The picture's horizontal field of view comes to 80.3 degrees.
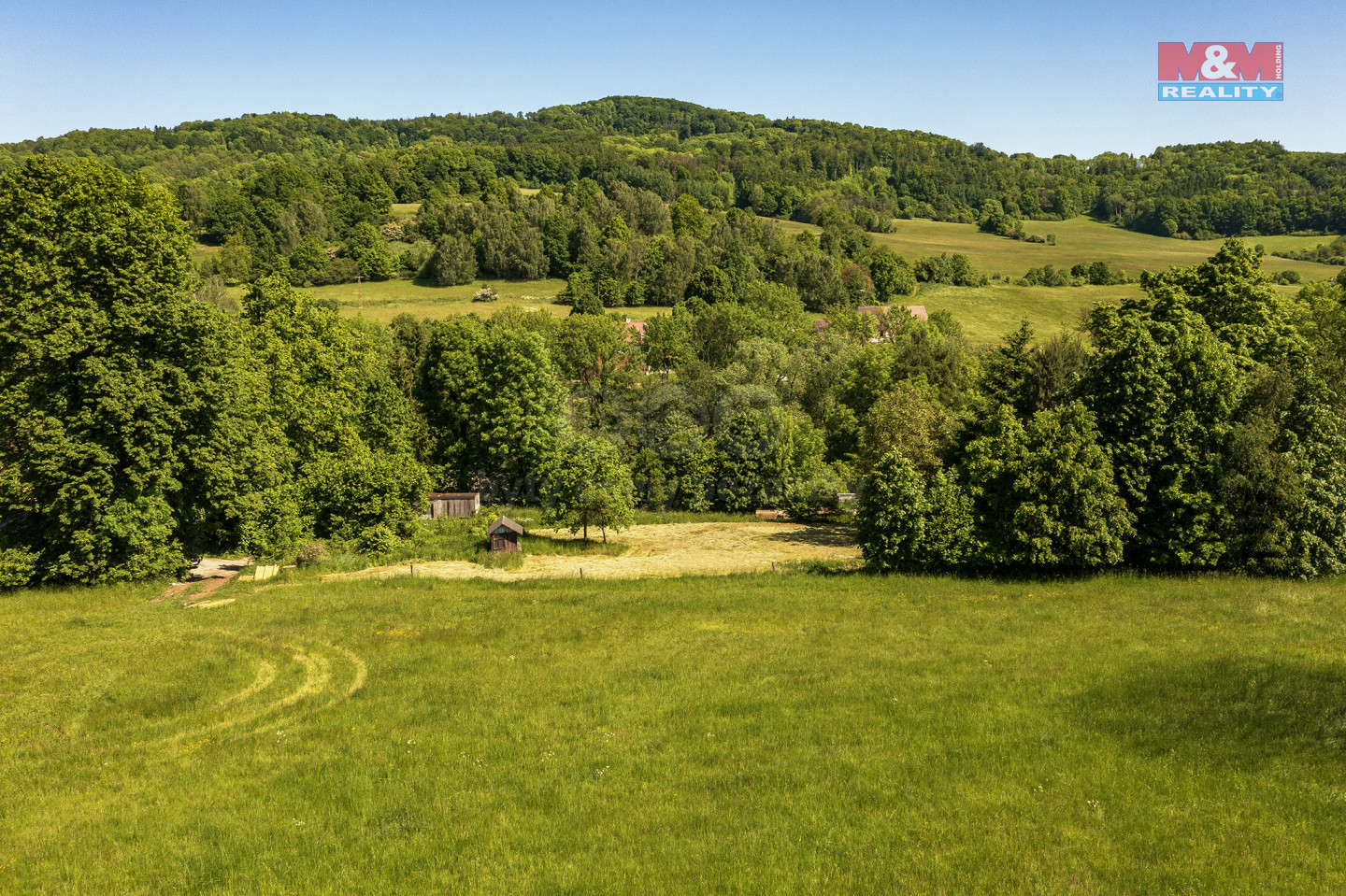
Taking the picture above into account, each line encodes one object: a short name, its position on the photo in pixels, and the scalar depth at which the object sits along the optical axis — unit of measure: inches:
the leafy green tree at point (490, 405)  2300.7
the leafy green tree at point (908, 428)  2133.4
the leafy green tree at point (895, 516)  1491.1
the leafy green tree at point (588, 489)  1918.1
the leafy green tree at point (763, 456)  2448.3
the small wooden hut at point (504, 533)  1801.2
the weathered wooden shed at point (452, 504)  2340.1
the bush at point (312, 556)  1610.5
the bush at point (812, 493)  2411.4
